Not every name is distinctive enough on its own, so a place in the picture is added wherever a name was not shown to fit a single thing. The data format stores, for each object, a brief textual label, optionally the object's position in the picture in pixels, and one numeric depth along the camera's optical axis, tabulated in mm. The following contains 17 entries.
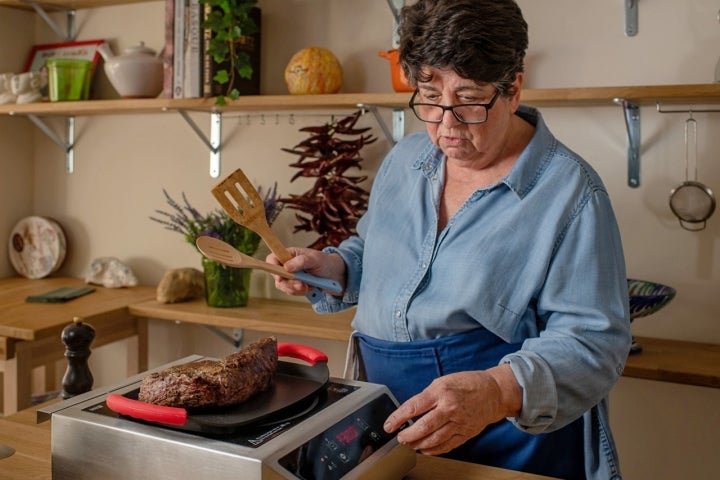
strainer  1966
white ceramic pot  2477
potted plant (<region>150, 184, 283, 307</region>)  2391
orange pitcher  2141
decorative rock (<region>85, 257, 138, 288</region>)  2736
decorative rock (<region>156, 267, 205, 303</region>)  2471
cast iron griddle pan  895
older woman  1167
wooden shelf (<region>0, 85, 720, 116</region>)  1857
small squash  2248
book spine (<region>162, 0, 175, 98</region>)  2389
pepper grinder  1263
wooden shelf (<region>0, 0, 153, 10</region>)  2678
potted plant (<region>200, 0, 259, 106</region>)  2283
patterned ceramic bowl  1830
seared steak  933
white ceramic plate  2893
